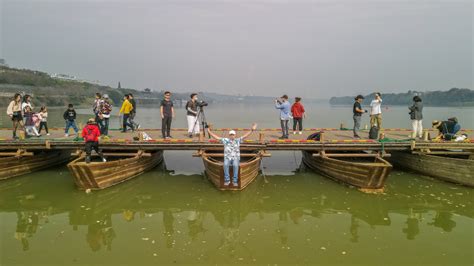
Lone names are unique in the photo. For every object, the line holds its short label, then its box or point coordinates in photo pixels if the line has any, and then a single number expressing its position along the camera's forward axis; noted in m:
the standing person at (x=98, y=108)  14.72
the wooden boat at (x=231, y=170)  11.48
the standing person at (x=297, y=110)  15.66
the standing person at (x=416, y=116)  13.93
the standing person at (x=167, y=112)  14.12
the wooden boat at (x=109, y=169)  10.95
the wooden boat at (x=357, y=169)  11.03
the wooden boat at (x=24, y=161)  12.81
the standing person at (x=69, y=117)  15.22
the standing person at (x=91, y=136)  11.80
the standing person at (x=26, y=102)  14.45
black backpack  14.27
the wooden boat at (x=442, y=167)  11.81
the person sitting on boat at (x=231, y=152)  10.99
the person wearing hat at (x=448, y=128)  14.11
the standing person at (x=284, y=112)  14.60
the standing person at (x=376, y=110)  14.44
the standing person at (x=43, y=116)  15.72
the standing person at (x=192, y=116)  14.52
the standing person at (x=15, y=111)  13.59
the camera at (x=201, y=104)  14.20
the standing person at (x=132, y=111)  15.74
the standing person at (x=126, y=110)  15.51
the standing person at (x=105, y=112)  14.74
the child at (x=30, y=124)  14.89
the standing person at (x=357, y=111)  14.87
